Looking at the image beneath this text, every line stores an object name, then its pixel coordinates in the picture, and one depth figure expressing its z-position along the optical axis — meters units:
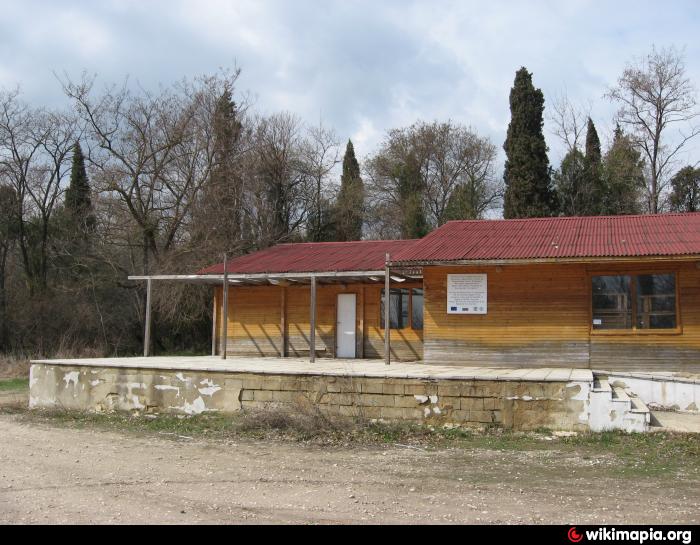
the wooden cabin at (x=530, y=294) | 13.66
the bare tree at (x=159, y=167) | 27.27
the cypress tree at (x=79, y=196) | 29.08
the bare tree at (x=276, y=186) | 30.66
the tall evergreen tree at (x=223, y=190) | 27.41
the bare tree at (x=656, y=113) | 31.09
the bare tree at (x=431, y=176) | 36.03
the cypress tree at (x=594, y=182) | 32.53
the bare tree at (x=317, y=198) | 34.16
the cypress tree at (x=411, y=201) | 33.78
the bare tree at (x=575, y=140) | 34.34
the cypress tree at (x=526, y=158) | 30.06
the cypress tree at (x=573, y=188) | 32.56
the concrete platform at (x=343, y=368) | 11.55
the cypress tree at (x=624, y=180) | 32.19
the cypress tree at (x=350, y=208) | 34.41
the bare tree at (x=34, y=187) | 28.55
